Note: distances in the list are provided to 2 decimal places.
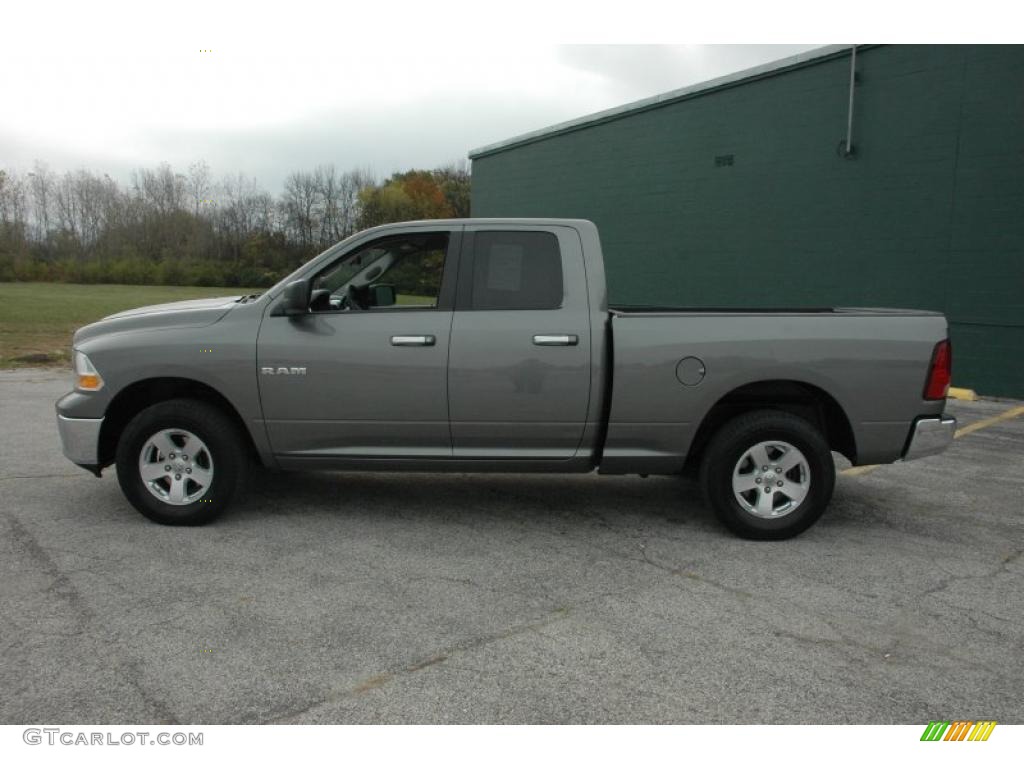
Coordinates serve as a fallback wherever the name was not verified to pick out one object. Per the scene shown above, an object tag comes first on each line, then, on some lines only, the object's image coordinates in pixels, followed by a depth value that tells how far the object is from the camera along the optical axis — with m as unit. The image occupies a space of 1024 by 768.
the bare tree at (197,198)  51.96
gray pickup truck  5.13
